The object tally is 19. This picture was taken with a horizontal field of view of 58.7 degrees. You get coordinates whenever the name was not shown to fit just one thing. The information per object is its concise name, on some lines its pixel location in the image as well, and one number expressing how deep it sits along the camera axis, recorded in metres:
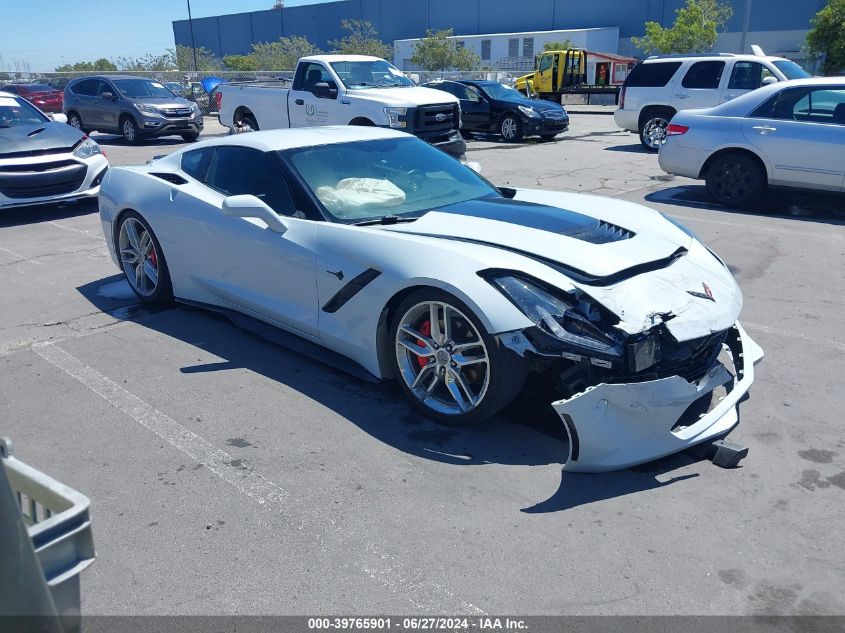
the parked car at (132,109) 17.59
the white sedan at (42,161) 9.43
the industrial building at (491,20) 46.59
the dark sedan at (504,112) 18.02
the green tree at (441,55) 47.31
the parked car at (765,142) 8.88
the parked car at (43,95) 25.55
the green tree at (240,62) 51.66
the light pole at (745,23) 28.72
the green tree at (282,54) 48.09
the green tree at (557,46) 46.04
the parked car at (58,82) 31.66
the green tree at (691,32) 34.66
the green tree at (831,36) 27.94
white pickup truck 13.77
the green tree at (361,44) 50.41
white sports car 3.44
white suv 14.16
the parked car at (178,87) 27.88
